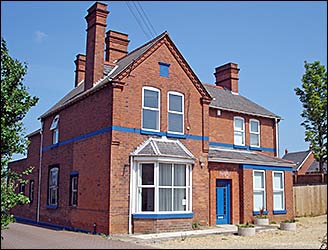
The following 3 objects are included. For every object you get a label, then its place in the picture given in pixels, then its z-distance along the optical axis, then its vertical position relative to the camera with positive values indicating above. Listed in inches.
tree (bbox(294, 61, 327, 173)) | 1258.0 +241.5
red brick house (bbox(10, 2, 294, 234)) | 750.5 +59.0
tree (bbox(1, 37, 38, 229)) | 551.2 +83.3
